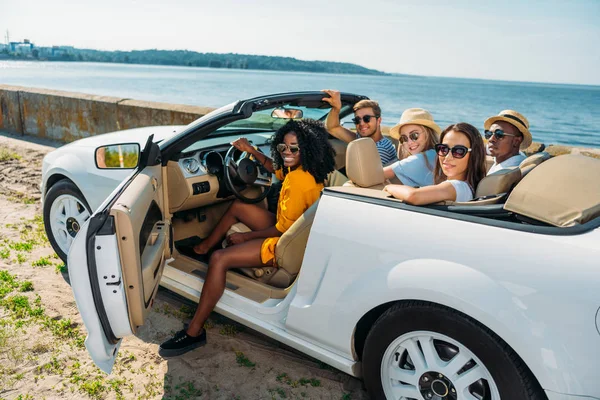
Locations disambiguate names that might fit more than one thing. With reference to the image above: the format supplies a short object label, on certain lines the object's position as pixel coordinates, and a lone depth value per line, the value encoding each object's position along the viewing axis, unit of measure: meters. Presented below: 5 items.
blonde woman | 3.30
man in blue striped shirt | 3.83
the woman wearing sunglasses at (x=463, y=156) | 2.49
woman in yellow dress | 2.93
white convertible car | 1.73
